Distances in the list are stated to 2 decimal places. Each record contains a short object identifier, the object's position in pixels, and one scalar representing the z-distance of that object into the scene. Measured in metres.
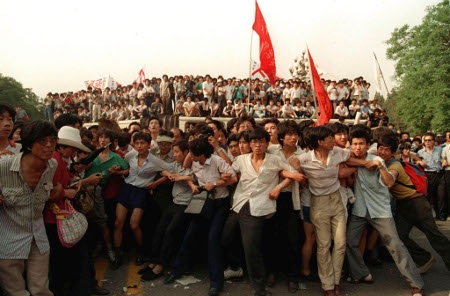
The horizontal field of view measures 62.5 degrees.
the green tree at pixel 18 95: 43.53
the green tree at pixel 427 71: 29.06
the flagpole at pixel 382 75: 15.25
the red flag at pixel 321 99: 8.57
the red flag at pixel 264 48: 11.57
